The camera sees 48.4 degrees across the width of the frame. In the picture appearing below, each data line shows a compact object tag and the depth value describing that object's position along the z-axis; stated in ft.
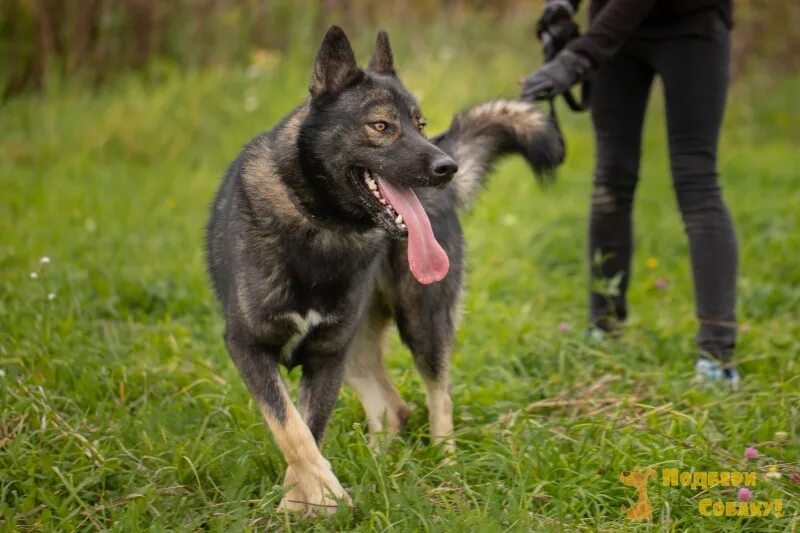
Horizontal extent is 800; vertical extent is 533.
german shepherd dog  8.93
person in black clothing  11.97
